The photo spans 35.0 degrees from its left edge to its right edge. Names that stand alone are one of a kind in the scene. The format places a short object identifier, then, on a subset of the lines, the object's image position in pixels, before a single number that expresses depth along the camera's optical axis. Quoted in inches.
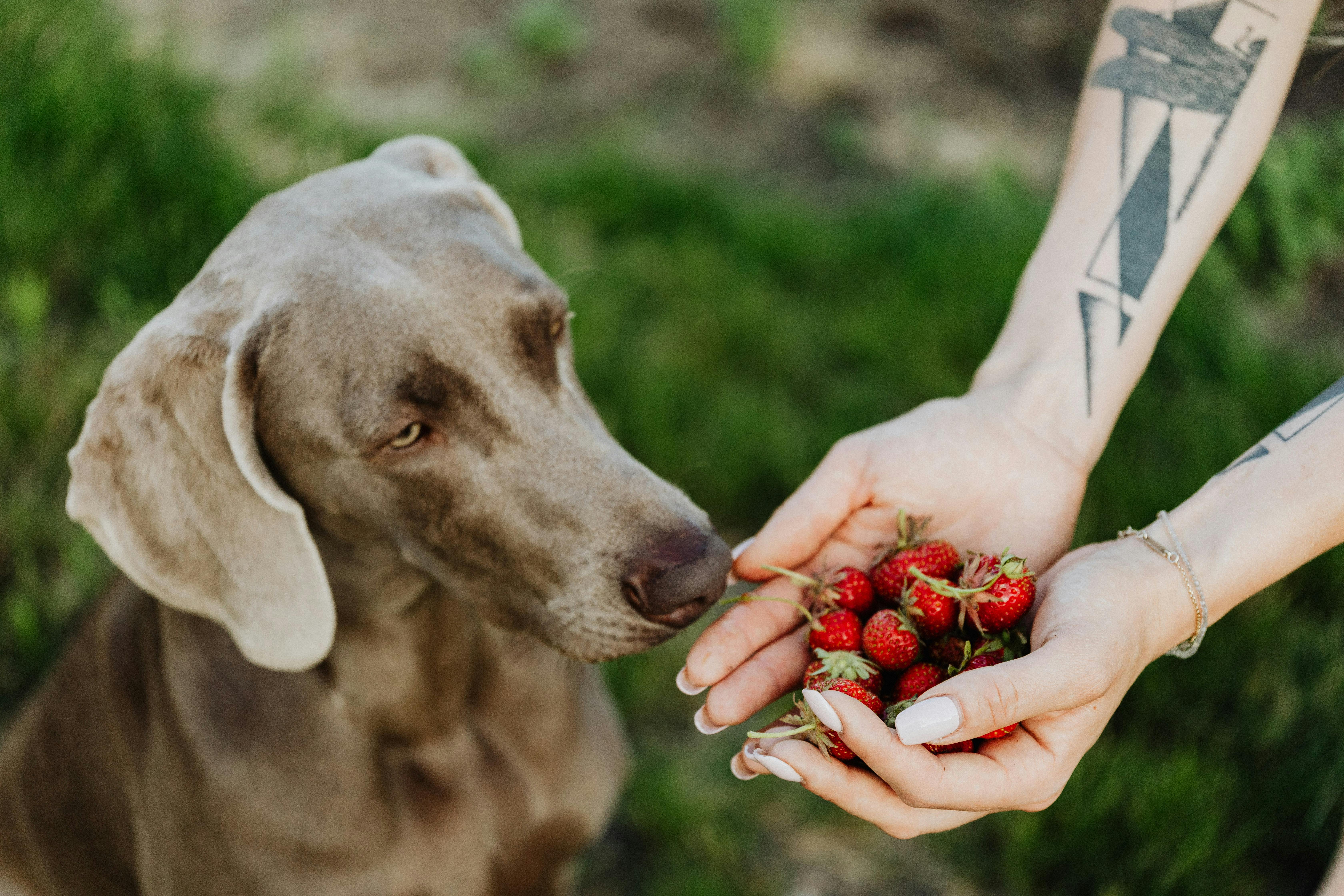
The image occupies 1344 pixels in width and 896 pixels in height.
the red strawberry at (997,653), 29.9
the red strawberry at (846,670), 29.8
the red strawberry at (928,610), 30.1
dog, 31.2
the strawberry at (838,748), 29.4
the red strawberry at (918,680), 29.8
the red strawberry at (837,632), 30.7
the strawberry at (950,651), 30.2
